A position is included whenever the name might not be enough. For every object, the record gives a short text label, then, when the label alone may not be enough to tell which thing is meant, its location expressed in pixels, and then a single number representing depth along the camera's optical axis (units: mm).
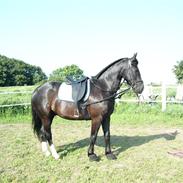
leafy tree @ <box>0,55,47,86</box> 69625
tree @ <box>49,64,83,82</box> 85500
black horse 5531
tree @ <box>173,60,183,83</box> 48238
